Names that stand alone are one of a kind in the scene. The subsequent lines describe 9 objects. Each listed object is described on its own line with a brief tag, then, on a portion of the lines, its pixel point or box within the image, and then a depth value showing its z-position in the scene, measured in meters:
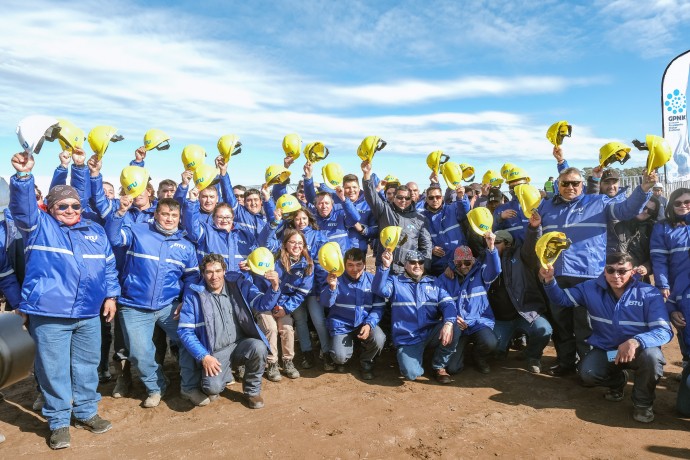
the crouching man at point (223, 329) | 4.42
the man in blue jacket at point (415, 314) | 4.96
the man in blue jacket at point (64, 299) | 3.65
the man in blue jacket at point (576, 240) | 4.76
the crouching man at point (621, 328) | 3.90
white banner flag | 11.78
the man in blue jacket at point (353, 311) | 5.12
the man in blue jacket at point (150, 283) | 4.46
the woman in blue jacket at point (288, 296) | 5.13
